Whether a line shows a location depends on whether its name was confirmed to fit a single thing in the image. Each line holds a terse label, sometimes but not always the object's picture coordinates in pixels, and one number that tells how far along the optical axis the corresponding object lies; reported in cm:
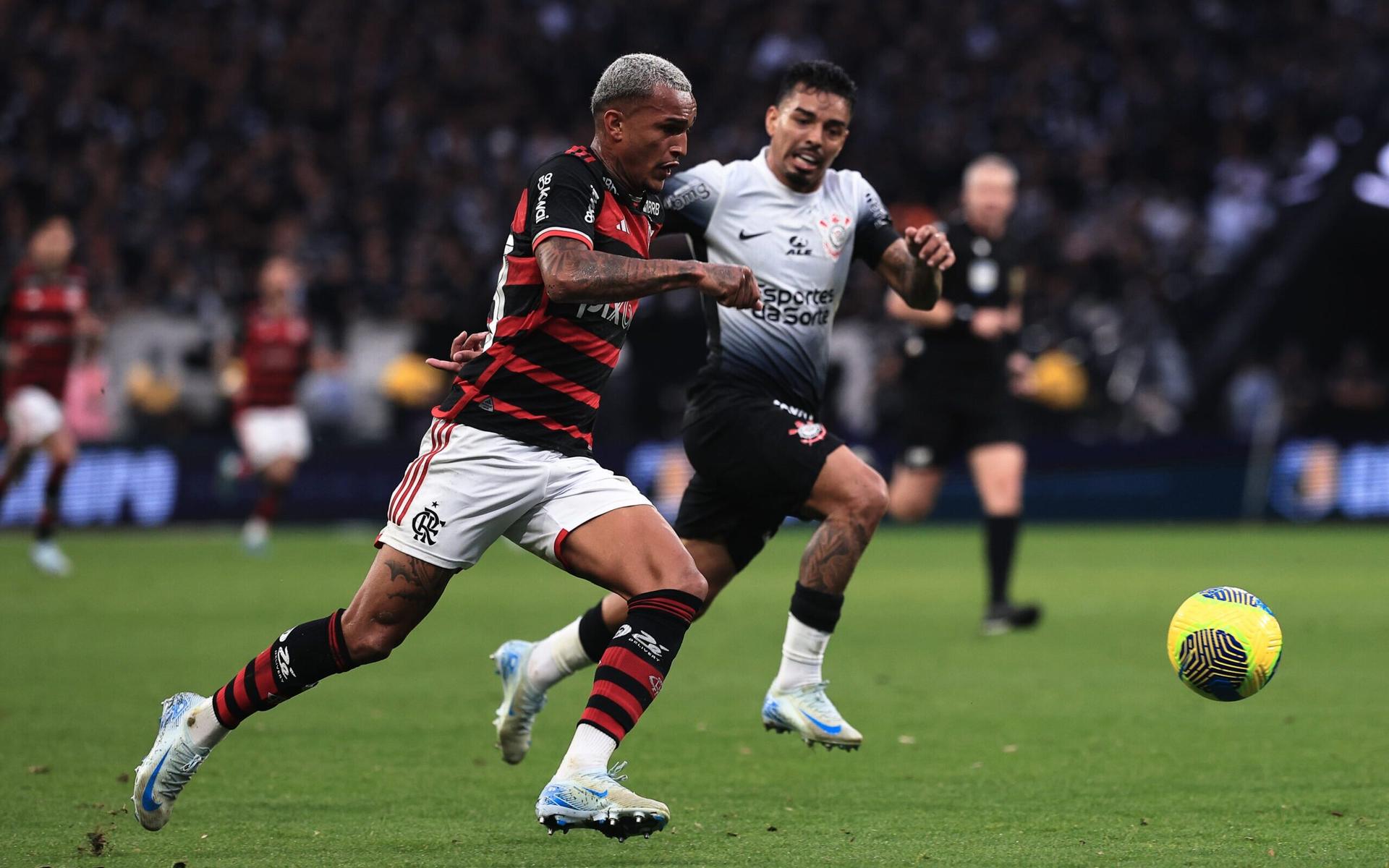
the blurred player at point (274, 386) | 3403
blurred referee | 2130
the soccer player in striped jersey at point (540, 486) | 1020
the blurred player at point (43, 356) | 2923
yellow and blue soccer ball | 1177
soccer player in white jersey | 1296
